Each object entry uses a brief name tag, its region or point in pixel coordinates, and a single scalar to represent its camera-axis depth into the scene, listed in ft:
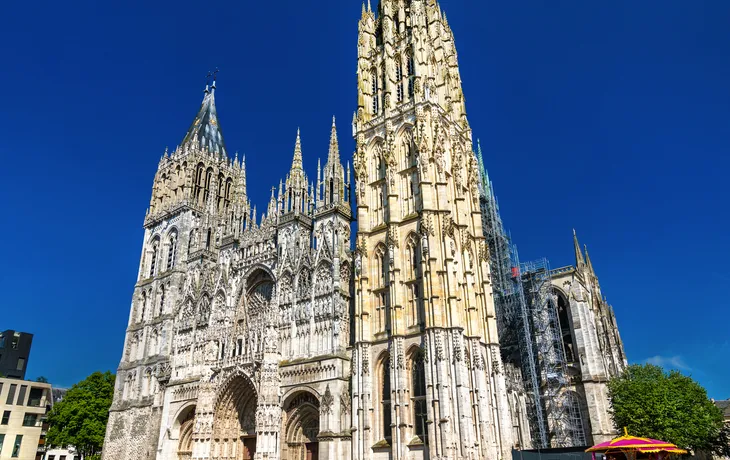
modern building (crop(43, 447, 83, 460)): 247.58
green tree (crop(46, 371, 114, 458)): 182.09
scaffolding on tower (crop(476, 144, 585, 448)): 140.24
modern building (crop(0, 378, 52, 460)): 187.52
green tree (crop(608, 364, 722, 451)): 113.39
